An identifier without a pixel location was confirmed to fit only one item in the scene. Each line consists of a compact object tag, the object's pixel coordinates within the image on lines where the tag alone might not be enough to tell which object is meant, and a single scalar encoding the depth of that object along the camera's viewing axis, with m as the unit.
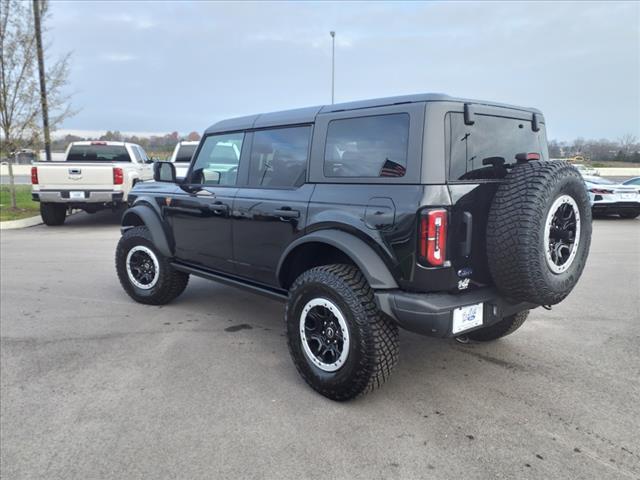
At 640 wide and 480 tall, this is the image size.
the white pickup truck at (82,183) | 10.45
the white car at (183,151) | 12.63
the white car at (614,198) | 13.16
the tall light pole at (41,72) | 13.16
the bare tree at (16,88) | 12.34
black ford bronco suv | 2.82
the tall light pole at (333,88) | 26.33
